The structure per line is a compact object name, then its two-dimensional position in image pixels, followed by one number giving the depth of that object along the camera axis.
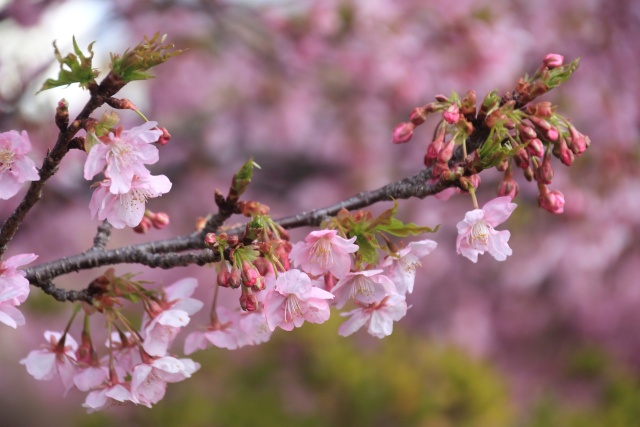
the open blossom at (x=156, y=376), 1.16
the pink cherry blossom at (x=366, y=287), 1.14
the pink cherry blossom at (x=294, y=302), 1.12
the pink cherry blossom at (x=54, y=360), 1.18
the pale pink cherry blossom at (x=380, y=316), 1.16
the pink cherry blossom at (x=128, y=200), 1.13
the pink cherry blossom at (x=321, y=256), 1.13
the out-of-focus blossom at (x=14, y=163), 1.12
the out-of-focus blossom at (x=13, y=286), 1.12
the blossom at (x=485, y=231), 1.14
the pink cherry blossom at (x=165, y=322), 1.16
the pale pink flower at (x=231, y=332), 1.18
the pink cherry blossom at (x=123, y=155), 1.11
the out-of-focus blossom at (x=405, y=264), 1.15
